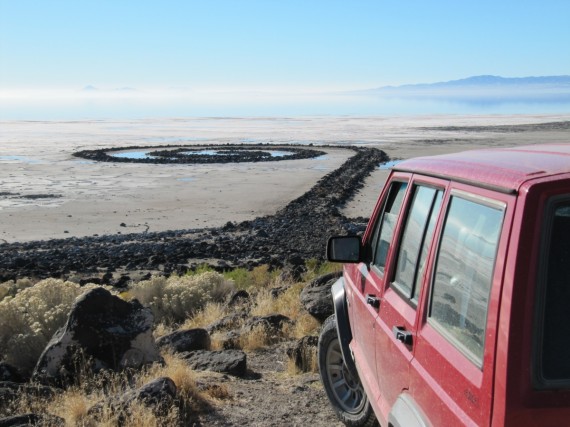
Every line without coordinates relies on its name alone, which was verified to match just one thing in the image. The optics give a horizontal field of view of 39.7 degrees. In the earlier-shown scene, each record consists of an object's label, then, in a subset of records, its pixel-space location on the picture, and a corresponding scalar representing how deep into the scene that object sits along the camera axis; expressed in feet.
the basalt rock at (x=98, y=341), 22.88
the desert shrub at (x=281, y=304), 34.09
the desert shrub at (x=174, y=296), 38.68
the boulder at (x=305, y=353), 24.14
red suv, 7.88
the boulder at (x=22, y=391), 20.07
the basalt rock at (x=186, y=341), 26.99
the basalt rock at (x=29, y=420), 16.90
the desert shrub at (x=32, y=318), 27.12
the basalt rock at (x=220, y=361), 24.04
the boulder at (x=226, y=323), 32.42
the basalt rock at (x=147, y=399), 17.74
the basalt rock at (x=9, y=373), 24.00
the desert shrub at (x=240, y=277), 46.60
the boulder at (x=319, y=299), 29.30
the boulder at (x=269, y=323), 29.53
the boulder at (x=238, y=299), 38.91
